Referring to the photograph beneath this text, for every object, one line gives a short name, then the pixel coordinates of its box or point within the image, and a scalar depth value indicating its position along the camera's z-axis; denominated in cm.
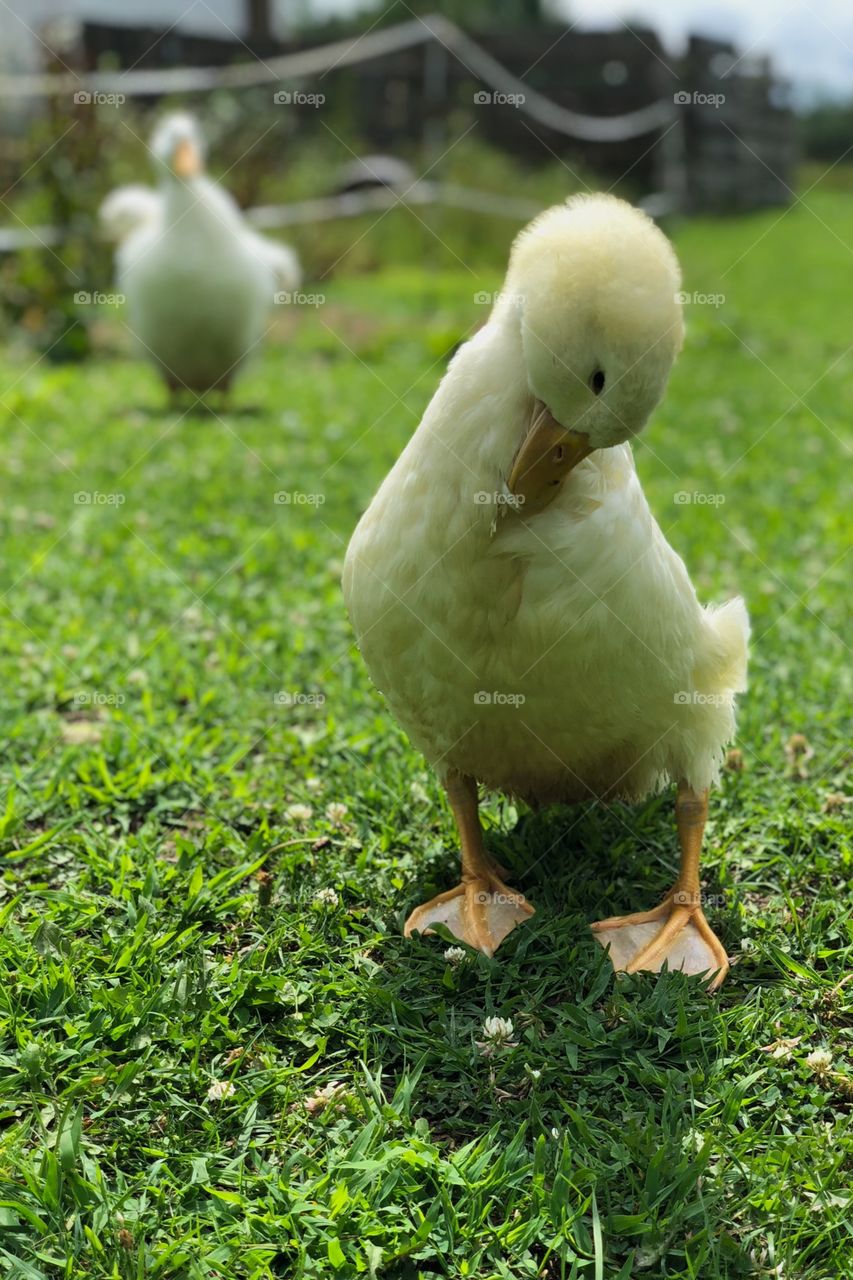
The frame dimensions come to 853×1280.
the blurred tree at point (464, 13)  2750
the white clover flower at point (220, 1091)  204
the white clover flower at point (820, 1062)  211
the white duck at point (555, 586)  195
